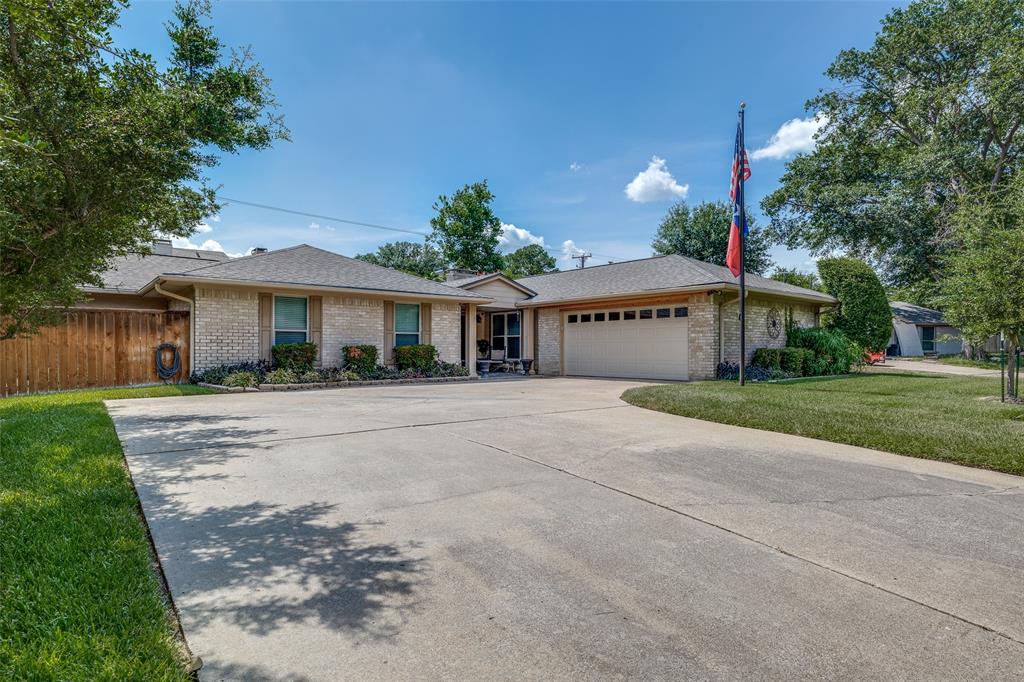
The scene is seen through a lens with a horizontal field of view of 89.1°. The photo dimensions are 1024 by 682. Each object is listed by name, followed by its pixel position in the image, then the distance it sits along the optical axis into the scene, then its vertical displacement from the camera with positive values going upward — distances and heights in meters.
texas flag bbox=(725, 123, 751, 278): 11.51 +3.40
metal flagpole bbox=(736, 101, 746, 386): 11.48 +2.50
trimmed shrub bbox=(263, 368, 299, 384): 12.48 -0.59
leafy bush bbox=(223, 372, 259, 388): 11.79 -0.61
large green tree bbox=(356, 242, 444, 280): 50.47 +10.34
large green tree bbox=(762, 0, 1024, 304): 22.91 +10.11
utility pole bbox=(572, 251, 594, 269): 42.53 +7.64
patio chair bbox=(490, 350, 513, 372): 19.56 -0.53
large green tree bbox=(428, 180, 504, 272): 33.88 +8.15
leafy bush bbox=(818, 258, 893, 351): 18.69 +1.58
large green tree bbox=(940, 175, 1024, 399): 8.80 +1.20
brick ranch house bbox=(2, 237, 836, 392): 13.04 +1.26
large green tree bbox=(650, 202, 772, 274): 32.84 +7.30
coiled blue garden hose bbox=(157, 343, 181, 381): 13.34 -0.33
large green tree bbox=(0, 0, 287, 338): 5.00 +2.53
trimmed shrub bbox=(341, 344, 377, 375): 14.12 -0.16
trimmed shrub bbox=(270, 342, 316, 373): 13.10 -0.08
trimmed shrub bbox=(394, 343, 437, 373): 15.24 -0.18
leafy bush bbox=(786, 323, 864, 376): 17.00 +0.02
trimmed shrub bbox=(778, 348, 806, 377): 15.64 -0.39
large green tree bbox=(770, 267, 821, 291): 42.97 +6.08
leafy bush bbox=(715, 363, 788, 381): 14.56 -0.69
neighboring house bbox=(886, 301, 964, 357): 33.94 +1.01
